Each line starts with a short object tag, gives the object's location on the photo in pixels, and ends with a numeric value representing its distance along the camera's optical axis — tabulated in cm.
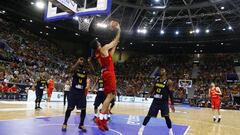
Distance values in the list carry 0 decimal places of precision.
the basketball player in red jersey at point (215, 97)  1500
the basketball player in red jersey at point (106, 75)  599
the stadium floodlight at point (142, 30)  3658
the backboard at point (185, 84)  3909
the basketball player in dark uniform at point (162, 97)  834
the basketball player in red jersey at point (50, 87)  1852
